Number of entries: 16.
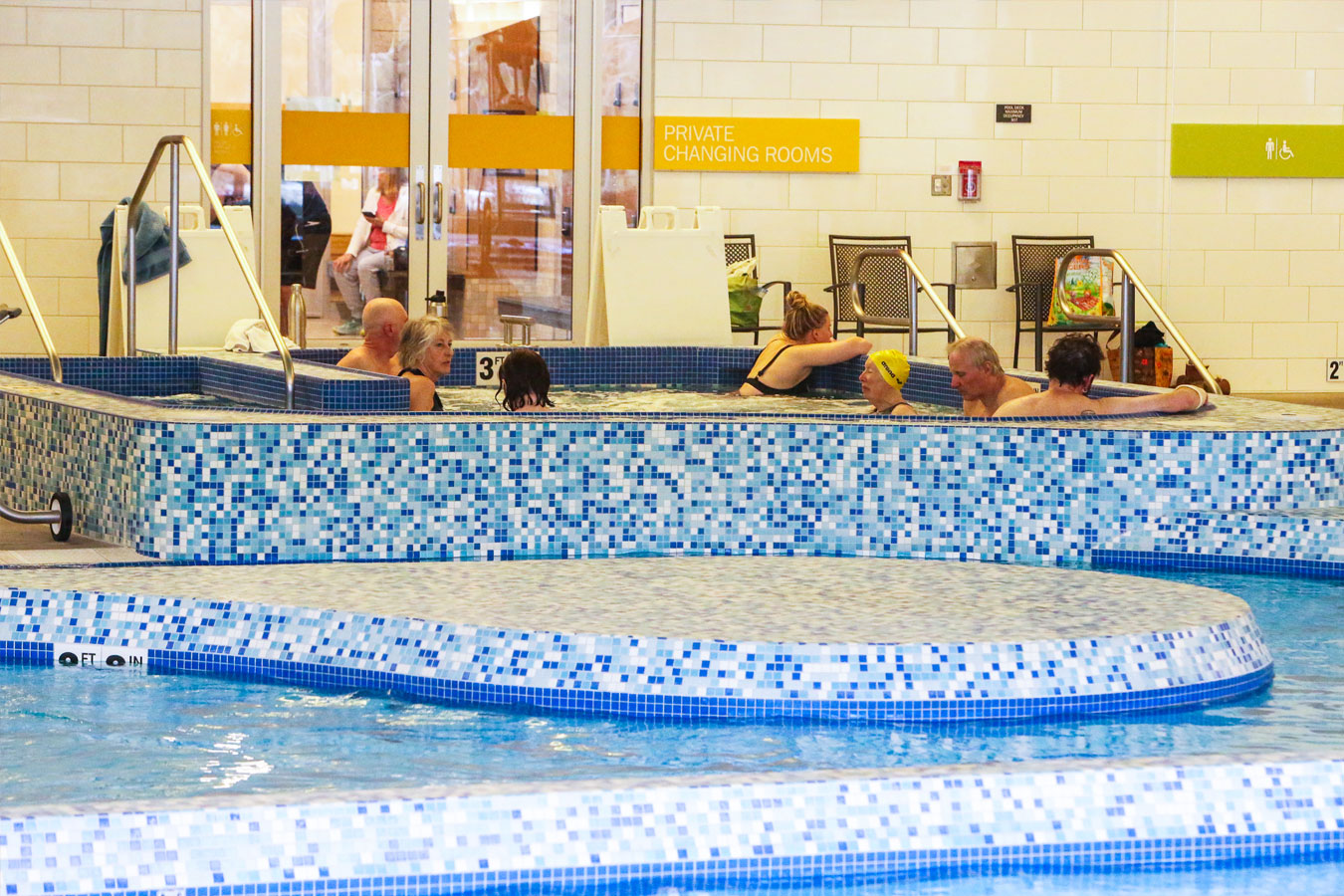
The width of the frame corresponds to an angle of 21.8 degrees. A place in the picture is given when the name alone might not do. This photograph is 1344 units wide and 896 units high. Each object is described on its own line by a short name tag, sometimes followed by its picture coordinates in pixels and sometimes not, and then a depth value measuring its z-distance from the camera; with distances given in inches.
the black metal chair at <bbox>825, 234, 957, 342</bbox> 855.0
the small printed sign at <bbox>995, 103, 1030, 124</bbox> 893.1
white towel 623.0
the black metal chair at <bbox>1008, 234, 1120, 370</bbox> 875.2
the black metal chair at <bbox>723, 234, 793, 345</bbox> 862.7
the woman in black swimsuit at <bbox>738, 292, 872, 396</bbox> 629.0
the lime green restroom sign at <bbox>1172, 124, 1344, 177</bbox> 906.2
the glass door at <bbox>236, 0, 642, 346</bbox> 852.0
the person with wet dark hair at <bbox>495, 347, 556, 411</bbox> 468.9
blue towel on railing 660.0
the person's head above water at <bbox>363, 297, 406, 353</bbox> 546.4
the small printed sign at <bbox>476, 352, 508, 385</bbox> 670.1
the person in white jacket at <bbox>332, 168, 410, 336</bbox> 865.7
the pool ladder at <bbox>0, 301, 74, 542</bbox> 383.1
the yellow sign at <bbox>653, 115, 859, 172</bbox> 868.1
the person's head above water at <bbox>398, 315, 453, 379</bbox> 485.6
